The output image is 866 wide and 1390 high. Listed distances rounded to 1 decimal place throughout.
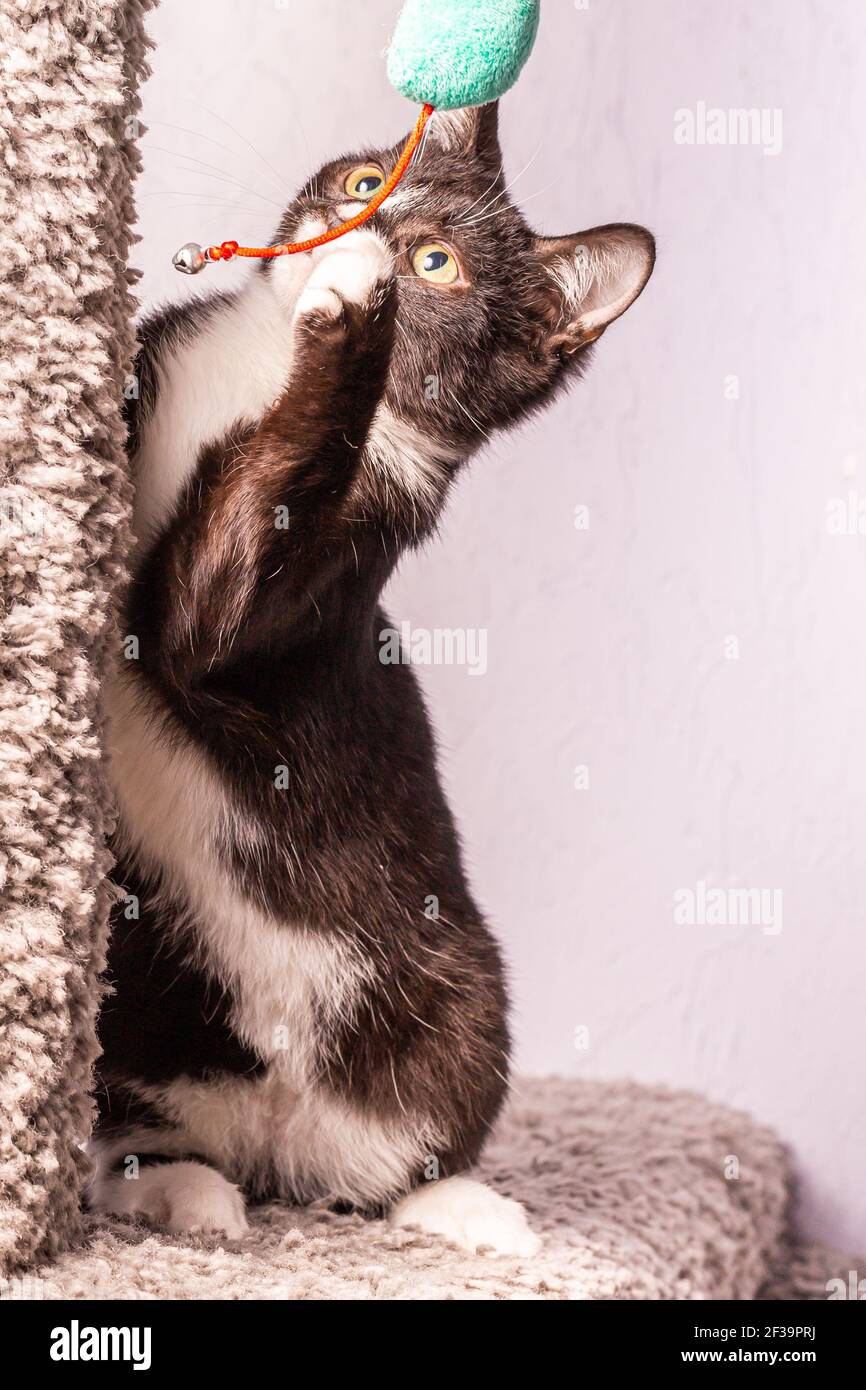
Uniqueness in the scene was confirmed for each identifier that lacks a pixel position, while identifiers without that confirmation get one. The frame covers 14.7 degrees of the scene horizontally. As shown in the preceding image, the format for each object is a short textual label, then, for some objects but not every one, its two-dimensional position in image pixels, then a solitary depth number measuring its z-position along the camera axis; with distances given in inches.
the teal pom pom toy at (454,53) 33.7
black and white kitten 35.2
